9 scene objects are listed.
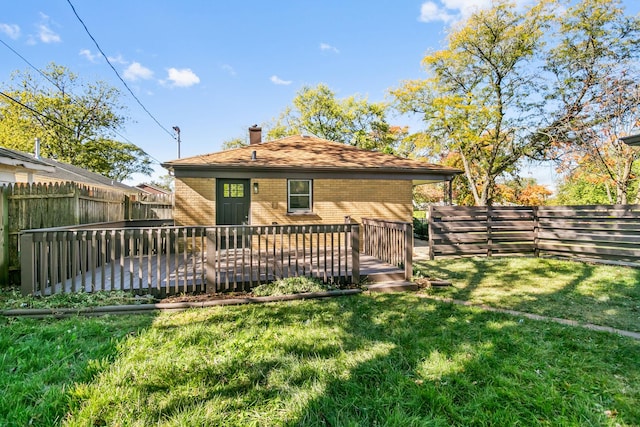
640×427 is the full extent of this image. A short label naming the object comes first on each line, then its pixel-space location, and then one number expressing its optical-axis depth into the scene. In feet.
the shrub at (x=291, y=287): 17.15
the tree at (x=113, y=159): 92.43
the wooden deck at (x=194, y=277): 16.10
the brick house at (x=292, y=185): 28.53
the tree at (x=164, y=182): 210.52
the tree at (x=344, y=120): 84.38
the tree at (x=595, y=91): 38.83
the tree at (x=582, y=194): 75.31
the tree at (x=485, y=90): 52.30
